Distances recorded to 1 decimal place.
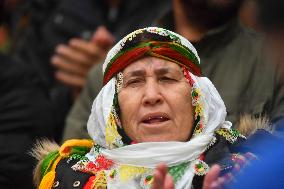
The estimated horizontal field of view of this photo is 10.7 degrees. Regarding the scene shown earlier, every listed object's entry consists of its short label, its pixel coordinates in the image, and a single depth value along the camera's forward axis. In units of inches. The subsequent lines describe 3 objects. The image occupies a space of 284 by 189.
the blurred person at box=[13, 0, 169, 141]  421.4
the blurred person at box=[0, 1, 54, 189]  354.4
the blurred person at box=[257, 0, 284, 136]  189.7
